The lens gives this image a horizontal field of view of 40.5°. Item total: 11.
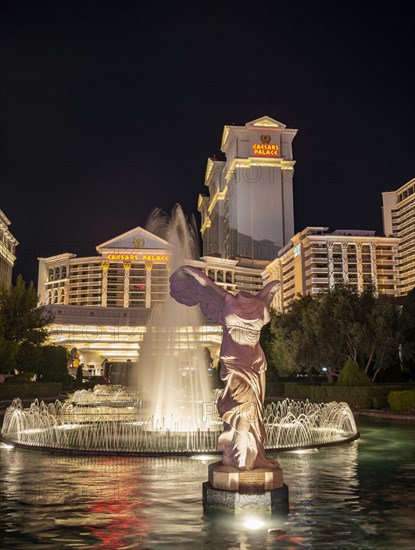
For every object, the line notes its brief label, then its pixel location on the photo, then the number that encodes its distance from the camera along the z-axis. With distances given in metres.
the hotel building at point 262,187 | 169.25
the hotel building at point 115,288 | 120.62
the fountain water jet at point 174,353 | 23.02
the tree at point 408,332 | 36.59
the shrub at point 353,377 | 31.78
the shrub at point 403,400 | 26.90
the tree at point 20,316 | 45.41
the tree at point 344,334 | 35.75
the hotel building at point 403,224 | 136.00
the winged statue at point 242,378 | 8.91
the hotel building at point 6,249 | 143.50
